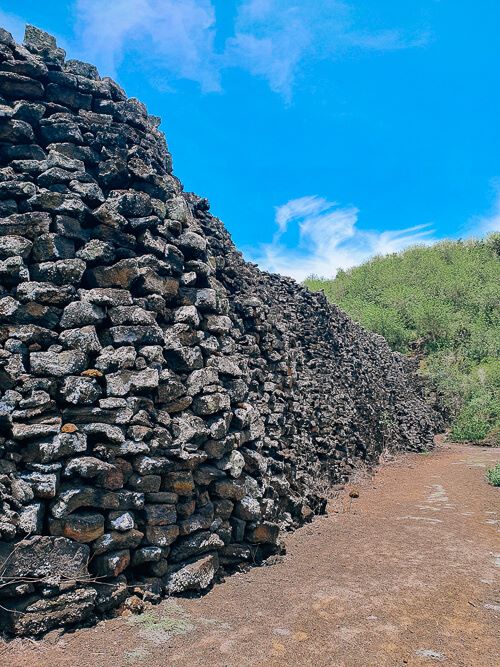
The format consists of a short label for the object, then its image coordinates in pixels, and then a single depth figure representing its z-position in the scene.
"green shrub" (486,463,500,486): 12.03
